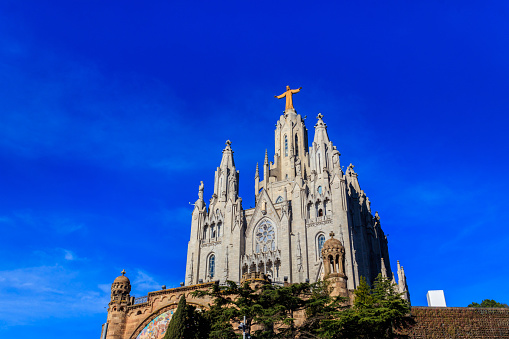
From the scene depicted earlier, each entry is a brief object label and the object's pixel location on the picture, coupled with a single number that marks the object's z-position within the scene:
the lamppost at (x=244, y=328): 22.30
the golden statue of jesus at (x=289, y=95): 69.69
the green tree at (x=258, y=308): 27.39
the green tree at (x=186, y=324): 28.72
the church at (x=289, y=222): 50.47
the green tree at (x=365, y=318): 26.70
